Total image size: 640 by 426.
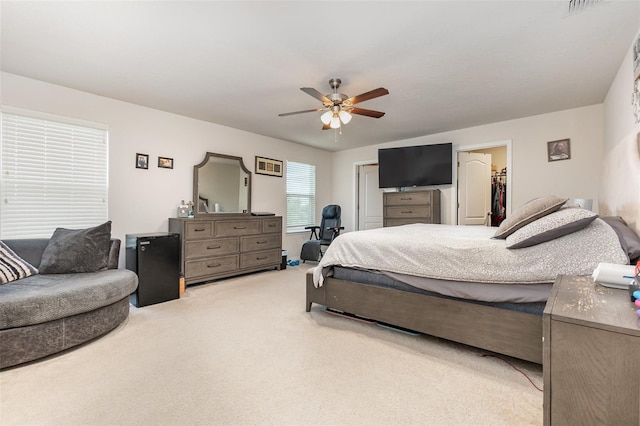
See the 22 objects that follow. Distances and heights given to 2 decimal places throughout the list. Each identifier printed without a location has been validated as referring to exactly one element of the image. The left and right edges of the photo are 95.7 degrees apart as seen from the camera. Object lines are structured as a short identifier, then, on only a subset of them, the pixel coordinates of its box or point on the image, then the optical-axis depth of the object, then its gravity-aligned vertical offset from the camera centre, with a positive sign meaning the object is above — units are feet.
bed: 5.69 -1.38
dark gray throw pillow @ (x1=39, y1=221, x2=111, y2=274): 8.42 -1.16
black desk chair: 17.57 -1.26
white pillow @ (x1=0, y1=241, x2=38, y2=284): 7.52 -1.48
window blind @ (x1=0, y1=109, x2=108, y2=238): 9.53 +1.35
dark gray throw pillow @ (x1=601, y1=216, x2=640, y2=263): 5.32 -0.46
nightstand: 2.94 -1.60
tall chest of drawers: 15.90 +0.40
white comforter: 5.55 -0.93
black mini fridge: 10.21 -1.93
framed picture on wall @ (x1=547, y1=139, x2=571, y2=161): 12.75 +2.90
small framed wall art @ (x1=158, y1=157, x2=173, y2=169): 13.00 +2.29
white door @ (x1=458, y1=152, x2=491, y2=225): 16.06 +1.53
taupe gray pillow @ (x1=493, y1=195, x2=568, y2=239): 6.36 +0.06
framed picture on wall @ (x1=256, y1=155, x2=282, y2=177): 16.85 +2.81
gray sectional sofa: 6.10 -2.25
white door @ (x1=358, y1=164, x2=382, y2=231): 20.18 +1.05
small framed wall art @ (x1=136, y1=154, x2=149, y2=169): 12.29 +2.22
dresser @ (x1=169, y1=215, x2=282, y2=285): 12.47 -1.53
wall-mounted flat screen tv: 15.90 +2.81
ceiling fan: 8.80 +3.57
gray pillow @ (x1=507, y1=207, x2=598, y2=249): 5.64 -0.24
